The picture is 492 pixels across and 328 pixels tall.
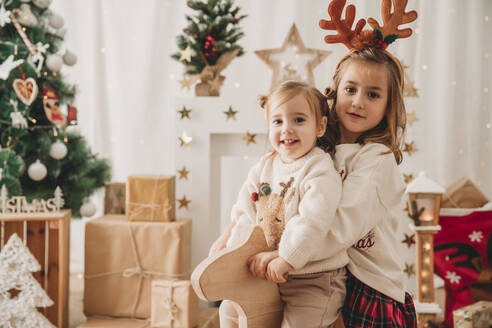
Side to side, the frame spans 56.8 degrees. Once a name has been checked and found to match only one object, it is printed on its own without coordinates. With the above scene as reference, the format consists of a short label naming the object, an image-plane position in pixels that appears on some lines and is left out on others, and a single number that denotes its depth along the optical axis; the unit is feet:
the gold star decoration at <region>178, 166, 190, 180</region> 8.32
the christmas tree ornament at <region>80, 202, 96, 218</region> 8.22
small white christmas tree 6.62
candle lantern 7.18
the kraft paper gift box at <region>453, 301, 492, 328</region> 6.54
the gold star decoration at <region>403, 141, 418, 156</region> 8.54
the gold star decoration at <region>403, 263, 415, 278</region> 8.87
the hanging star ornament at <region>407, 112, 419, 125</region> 8.54
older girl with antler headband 4.14
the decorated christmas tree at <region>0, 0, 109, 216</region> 7.55
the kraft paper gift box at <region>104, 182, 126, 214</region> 8.61
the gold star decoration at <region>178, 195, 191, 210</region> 8.33
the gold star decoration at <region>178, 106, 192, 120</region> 8.29
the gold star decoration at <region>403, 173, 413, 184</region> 8.53
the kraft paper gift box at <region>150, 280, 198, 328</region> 6.91
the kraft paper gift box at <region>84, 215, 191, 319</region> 7.48
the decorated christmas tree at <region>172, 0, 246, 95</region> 8.03
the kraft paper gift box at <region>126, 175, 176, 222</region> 7.62
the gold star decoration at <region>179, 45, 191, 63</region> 8.08
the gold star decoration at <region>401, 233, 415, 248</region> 8.49
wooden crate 7.25
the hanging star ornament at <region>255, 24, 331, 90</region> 8.16
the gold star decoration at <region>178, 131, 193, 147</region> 8.29
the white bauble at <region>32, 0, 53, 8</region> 7.77
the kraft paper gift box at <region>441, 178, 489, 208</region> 7.55
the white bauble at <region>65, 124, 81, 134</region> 8.49
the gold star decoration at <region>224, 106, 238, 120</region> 8.20
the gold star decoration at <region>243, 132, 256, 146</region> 8.33
